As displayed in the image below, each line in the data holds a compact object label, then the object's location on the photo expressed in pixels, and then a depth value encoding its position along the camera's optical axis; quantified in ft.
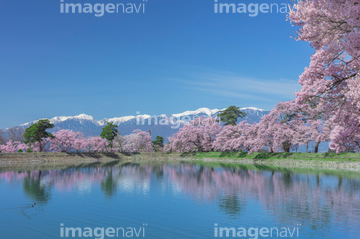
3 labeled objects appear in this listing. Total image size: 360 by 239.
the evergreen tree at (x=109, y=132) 318.45
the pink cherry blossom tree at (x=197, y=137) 321.32
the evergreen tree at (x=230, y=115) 328.49
